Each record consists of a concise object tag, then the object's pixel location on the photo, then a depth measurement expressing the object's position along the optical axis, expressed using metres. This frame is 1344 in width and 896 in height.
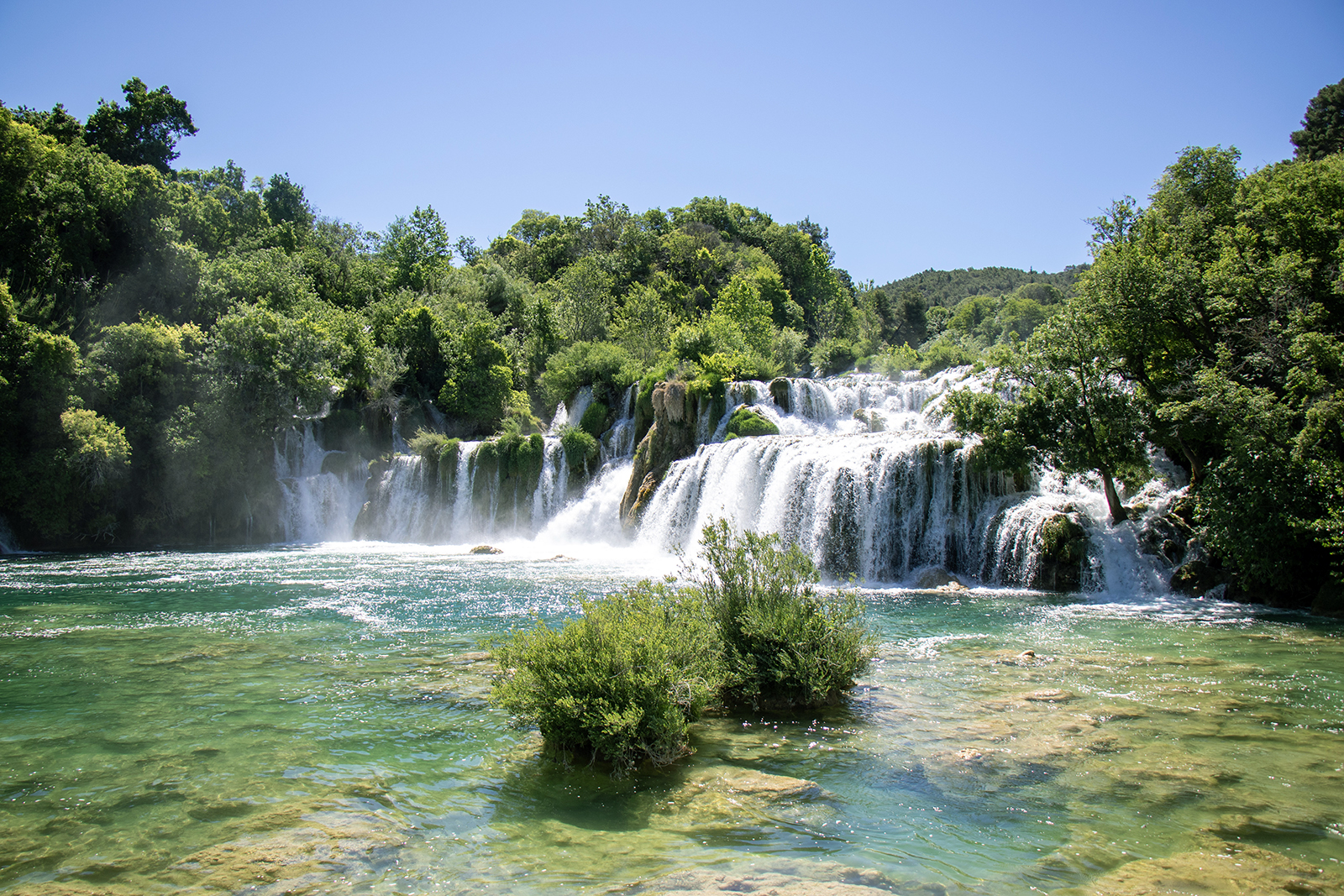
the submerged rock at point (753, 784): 6.03
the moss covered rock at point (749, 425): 28.11
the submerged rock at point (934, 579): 18.50
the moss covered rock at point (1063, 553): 17.50
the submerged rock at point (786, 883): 4.37
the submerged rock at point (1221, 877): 4.39
